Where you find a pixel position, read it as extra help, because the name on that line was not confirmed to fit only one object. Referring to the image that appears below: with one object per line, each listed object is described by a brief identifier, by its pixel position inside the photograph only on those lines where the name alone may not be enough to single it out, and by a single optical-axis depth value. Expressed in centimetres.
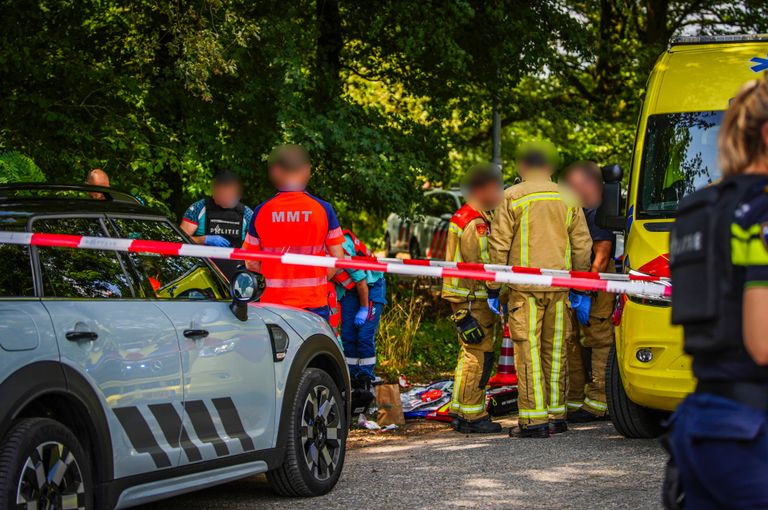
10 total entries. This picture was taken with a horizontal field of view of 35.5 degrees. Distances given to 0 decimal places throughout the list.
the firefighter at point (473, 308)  931
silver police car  481
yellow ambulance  772
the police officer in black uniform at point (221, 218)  996
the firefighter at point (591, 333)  1006
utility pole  1749
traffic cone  1077
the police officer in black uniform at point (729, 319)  298
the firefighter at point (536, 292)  898
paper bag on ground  968
